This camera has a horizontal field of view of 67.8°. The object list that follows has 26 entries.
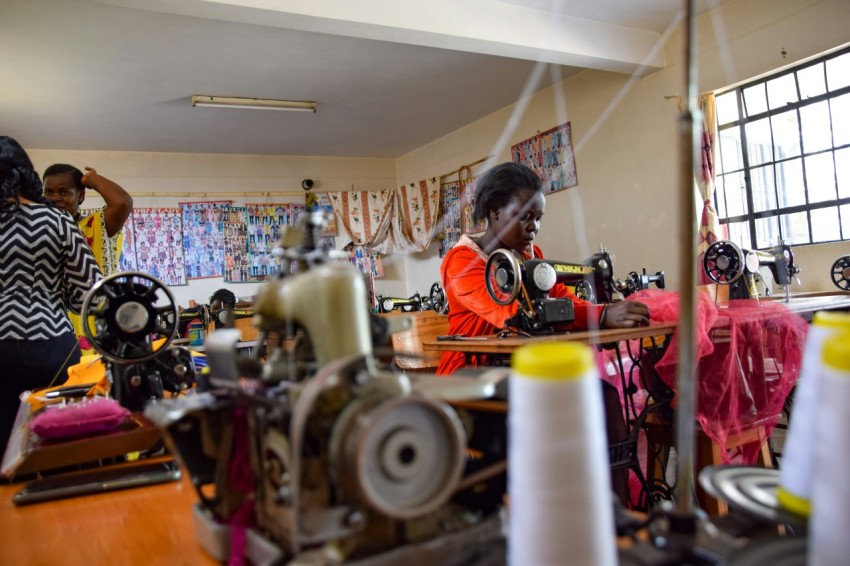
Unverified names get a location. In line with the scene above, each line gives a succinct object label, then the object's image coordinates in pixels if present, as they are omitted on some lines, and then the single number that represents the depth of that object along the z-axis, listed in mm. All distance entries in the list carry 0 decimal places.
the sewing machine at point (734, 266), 3291
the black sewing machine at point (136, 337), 1354
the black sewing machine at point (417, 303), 5830
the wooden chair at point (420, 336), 3219
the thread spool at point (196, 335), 5242
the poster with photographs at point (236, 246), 8676
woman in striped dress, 1734
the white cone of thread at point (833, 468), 437
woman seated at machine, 2570
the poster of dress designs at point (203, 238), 8477
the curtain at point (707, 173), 5098
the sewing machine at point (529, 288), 2400
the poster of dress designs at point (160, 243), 8211
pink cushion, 1183
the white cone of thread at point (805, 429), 519
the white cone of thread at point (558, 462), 454
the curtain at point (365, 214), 9320
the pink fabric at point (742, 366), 2109
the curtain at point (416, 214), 8797
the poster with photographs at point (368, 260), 9304
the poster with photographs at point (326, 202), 9311
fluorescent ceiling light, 6359
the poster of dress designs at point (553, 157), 6652
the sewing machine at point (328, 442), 546
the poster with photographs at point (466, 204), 7921
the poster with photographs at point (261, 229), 8758
